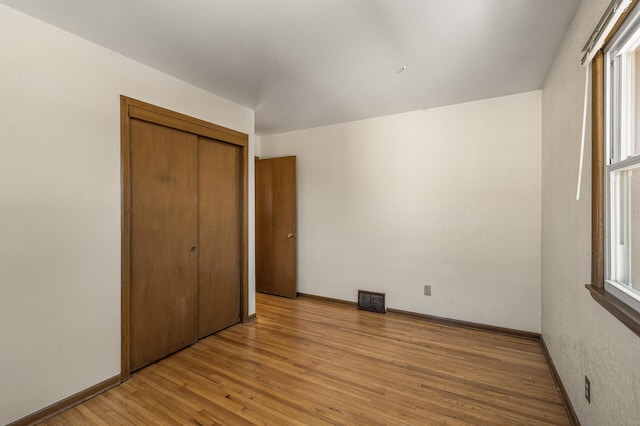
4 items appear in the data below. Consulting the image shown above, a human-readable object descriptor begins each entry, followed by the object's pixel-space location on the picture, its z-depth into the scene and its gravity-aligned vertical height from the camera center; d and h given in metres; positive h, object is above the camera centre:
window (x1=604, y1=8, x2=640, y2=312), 1.20 +0.21
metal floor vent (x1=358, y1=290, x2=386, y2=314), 3.73 -1.16
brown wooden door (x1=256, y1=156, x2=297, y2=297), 4.35 -0.21
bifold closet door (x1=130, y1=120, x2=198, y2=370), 2.40 -0.24
